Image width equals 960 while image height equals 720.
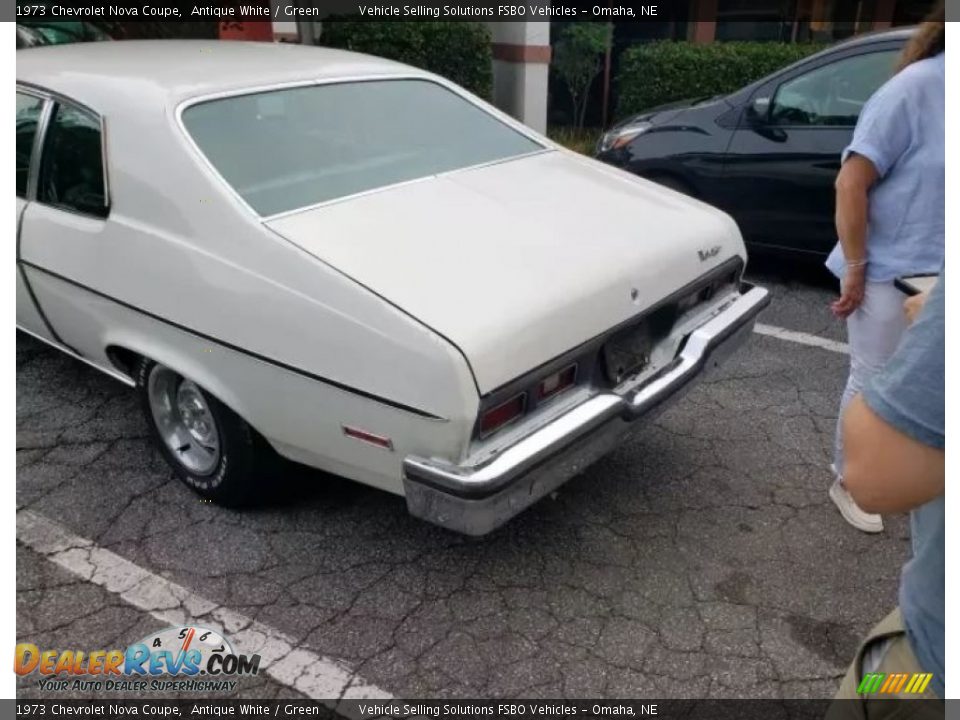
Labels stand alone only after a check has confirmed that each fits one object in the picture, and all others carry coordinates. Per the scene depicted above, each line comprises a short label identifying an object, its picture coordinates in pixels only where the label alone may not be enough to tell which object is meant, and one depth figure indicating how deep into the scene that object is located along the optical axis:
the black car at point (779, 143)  4.71
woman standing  2.35
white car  2.21
